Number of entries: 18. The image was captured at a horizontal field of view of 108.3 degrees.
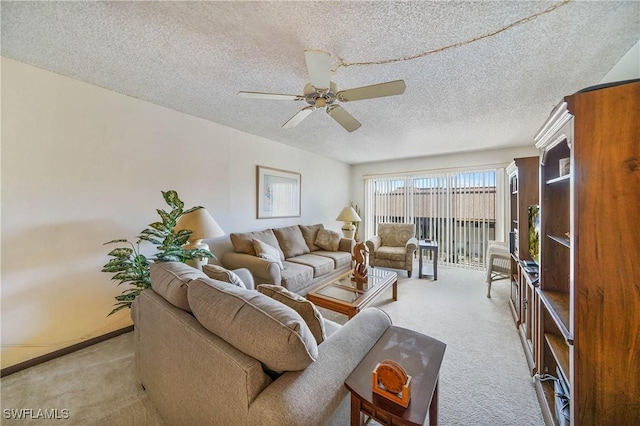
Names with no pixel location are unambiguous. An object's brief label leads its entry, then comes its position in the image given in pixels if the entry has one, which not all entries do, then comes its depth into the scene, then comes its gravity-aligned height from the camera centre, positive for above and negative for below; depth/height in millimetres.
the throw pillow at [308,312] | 1149 -491
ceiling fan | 1368 +879
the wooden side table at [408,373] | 812 -677
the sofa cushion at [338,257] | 3705 -695
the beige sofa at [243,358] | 815 -613
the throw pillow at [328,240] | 4184 -464
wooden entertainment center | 940 -155
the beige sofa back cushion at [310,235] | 4188 -373
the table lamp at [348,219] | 4730 -86
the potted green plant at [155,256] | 1937 -370
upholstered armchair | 4070 -592
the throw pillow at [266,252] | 2963 -494
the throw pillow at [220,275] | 1516 -406
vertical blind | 4621 +154
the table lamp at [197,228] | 2346 -142
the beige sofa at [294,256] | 2809 -608
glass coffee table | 2189 -825
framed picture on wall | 3795 +388
